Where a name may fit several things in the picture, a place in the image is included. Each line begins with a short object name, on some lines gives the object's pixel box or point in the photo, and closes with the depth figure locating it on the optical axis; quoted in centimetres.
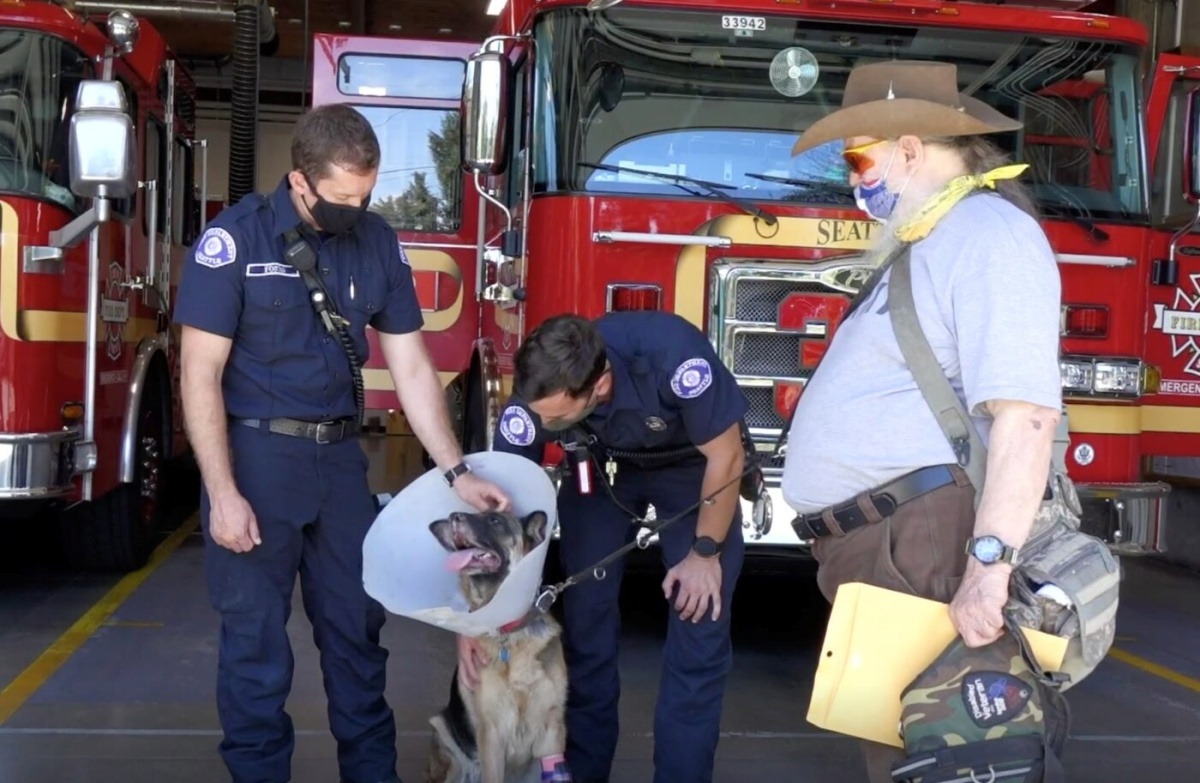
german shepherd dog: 386
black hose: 1006
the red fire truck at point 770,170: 534
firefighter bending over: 354
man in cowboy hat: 262
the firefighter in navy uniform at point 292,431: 369
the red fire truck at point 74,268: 571
